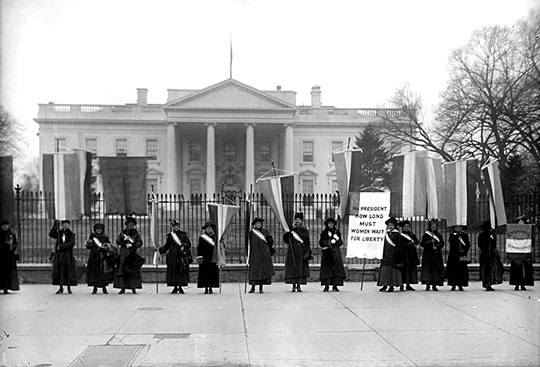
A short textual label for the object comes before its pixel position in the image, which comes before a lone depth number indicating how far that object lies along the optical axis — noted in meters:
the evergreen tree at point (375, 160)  49.83
